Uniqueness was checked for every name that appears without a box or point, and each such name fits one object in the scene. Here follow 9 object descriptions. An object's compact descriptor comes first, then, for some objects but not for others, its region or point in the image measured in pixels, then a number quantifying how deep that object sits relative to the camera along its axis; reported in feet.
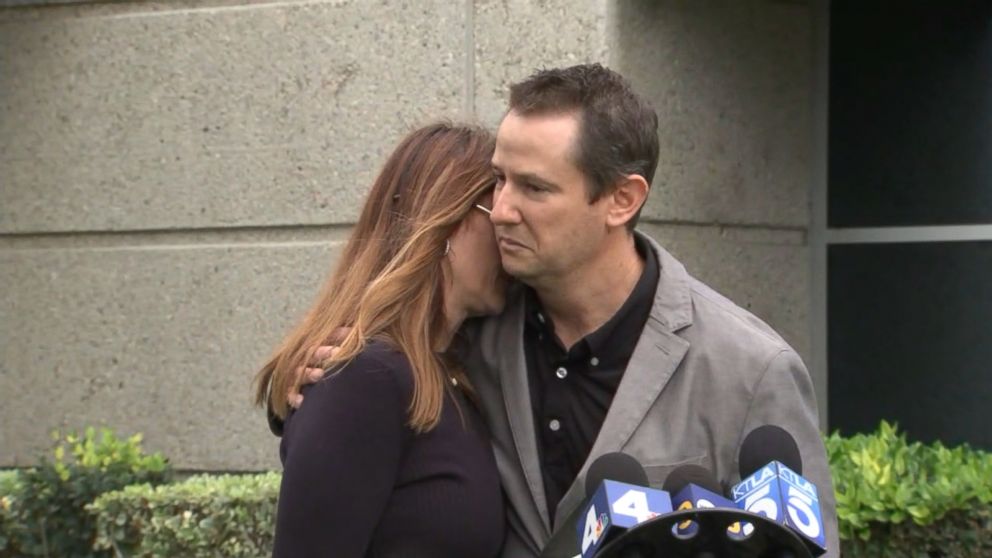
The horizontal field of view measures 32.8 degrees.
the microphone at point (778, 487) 8.59
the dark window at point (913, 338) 21.38
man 11.01
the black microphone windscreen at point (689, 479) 9.14
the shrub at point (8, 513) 20.17
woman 10.88
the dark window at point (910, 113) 21.47
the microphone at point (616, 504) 8.36
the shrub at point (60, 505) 20.07
